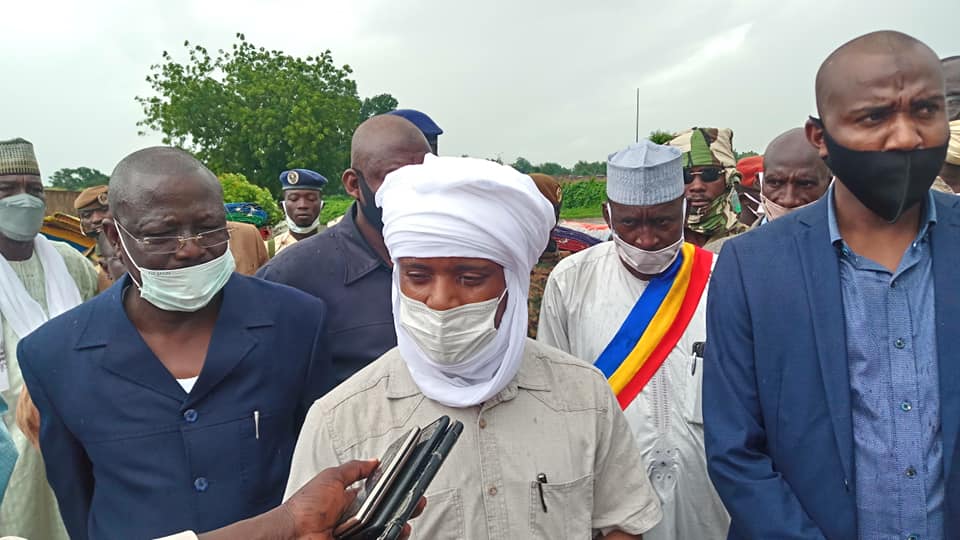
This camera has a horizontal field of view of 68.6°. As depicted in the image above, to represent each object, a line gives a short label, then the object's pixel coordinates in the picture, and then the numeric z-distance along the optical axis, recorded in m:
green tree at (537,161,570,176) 37.89
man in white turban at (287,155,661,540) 1.83
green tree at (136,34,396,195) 42.88
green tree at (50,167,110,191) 55.38
